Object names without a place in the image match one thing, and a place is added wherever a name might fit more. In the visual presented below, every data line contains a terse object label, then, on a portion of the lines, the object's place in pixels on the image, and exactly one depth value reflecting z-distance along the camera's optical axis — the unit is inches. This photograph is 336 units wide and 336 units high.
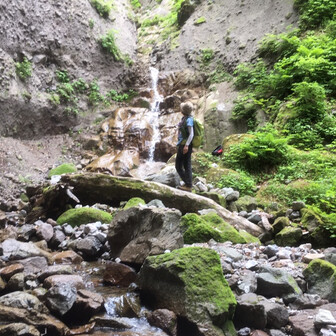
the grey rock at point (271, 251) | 181.6
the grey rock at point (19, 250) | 175.6
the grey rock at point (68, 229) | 223.0
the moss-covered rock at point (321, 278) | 139.3
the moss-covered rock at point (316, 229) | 200.4
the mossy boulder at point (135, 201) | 234.8
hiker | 275.6
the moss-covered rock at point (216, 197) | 271.6
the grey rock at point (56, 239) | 210.8
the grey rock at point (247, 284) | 139.0
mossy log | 243.4
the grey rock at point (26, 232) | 212.8
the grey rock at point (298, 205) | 245.9
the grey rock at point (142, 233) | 171.0
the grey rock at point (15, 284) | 139.5
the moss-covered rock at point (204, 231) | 200.8
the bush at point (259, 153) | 337.4
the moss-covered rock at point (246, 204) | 275.7
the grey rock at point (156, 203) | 232.2
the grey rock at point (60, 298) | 122.4
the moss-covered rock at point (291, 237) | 204.2
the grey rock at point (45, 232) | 214.0
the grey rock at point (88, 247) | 196.1
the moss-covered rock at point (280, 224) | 220.5
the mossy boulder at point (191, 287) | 119.2
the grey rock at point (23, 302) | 120.4
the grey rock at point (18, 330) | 104.3
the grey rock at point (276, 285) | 138.8
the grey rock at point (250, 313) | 122.7
